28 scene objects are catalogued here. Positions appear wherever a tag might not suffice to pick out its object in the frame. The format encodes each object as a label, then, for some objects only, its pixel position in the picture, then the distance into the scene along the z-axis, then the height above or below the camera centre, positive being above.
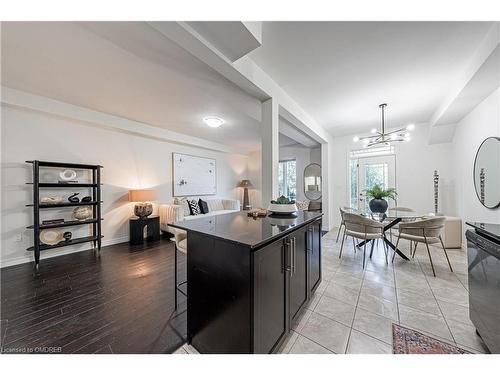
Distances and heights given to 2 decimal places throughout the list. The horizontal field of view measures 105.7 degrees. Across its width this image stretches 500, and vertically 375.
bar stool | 1.88 -0.54
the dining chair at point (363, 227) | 2.79 -0.62
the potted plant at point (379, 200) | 3.23 -0.23
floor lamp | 6.99 -0.03
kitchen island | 1.07 -0.62
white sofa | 4.24 -0.62
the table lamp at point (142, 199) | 3.88 -0.24
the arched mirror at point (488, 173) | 2.58 +0.21
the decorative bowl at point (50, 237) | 2.93 -0.77
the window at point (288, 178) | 6.70 +0.33
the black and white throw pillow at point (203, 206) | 5.07 -0.52
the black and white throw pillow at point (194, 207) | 4.84 -0.51
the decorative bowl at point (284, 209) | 1.99 -0.23
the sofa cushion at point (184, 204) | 4.67 -0.41
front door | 4.70 +0.30
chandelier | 3.25 +0.94
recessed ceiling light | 3.49 +1.25
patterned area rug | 1.34 -1.16
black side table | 3.81 -0.86
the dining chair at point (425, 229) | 2.58 -0.59
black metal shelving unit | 2.77 -0.29
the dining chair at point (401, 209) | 3.74 -0.44
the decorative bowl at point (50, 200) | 2.94 -0.20
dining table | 2.99 -0.50
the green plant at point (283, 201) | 2.04 -0.15
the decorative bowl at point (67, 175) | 3.18 +0.22
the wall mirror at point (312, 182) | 6.26 +0.17
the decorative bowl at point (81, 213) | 3.24 -0.44
